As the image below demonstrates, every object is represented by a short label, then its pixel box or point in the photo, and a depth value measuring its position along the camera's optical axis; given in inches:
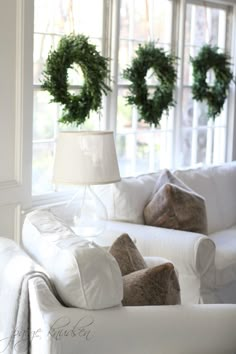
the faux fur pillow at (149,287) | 98.7
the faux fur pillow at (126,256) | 108.0
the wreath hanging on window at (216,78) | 226.5
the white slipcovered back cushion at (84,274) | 89.7
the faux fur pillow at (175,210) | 165.9
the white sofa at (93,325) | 86.2
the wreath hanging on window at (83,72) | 171.9
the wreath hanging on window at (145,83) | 200.1
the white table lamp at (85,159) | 136.4
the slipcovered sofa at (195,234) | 150.9
